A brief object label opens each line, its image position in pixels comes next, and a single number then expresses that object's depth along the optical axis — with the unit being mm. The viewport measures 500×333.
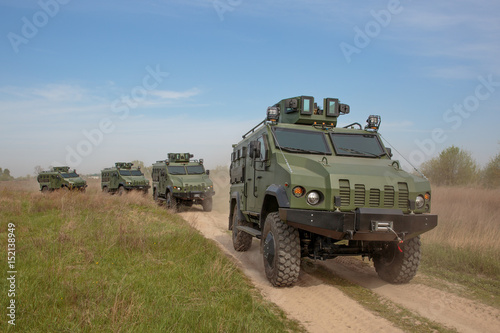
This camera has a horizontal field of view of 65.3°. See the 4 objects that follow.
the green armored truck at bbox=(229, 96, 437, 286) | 5234
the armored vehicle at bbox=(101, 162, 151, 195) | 22000
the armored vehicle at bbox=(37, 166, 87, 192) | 25875
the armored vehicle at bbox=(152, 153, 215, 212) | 16484
